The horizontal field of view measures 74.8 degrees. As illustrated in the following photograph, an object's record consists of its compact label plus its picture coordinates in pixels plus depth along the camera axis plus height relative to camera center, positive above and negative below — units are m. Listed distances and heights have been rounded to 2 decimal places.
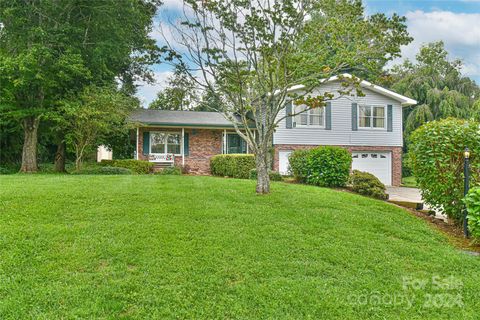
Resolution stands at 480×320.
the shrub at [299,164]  11.57 -0.16
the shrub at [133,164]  14.44 -0.19
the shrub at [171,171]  14.21 -0.50
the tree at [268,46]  6.93 +2.66
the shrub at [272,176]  12.27 -0.64
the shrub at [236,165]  13.74 -0.23
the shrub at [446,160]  5.67 -0.01
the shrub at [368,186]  9.45 -0.81
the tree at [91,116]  12.25 +1.76
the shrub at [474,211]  4.64 -0.78
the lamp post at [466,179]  5.18 -0.33
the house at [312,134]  15.02 +1.33
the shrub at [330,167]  10.84 -0.26
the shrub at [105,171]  12.54 -0.43
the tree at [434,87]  18.95 +4.74
